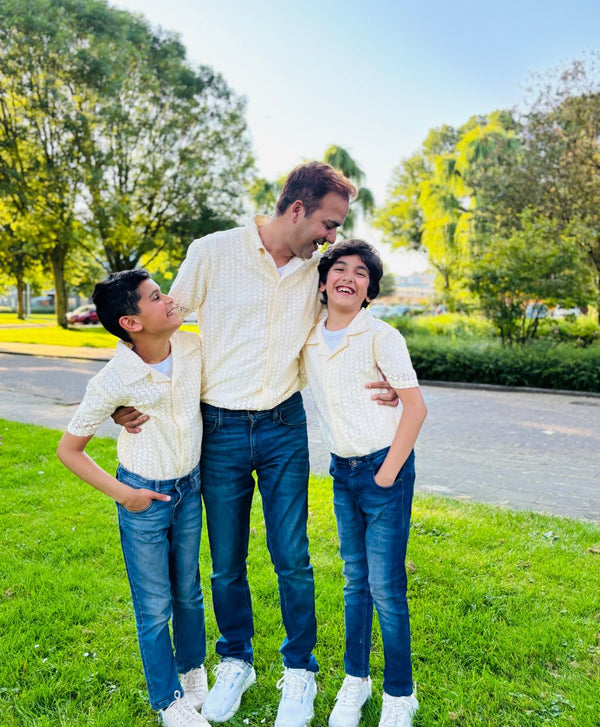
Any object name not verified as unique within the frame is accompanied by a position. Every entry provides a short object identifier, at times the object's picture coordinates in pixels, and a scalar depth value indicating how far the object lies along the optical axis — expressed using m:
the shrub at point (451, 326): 17.14
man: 2.34
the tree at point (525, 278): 14.12
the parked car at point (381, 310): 31.49
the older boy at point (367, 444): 2.21
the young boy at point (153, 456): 2.16
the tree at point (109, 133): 21.98
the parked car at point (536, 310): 14.75
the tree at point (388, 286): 71.50
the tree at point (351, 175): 24.16
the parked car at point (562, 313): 16.36
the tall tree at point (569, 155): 18.39
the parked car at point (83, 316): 37.41
